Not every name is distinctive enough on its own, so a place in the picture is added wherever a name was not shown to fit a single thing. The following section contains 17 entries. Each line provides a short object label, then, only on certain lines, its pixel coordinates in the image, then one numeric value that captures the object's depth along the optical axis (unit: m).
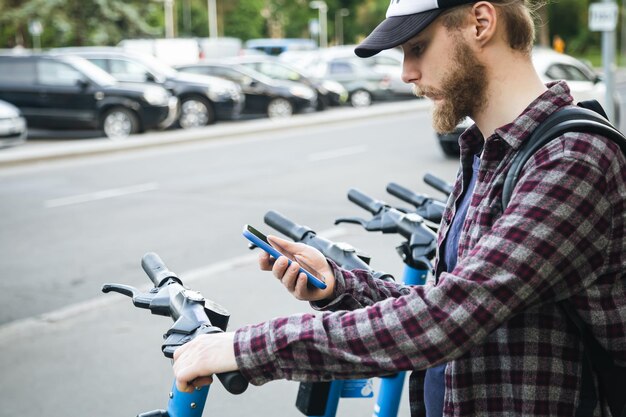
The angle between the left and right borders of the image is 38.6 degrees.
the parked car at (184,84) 19.59
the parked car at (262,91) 22.11
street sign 12.59
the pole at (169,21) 56.22
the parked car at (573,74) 14.49
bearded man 1.40
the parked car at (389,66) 26.86
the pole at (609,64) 12.44
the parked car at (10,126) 16.02
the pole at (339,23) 80.19
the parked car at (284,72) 23.59
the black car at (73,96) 18.06
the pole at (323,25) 73.88
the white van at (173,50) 33.38
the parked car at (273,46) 57.97
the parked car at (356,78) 26.06
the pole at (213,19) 65.25
